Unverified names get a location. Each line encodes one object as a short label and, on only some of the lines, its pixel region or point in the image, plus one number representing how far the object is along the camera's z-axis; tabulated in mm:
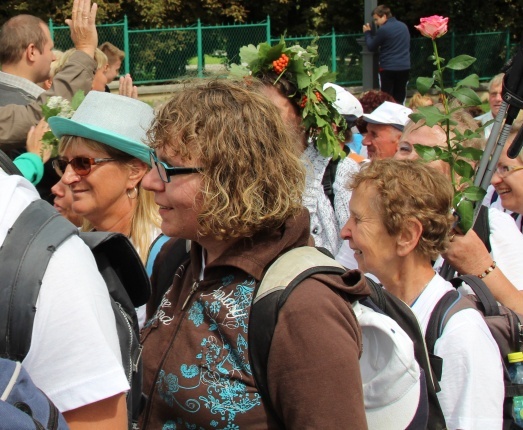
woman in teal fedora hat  2951
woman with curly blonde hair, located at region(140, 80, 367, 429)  1670
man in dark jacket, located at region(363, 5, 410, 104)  14648
